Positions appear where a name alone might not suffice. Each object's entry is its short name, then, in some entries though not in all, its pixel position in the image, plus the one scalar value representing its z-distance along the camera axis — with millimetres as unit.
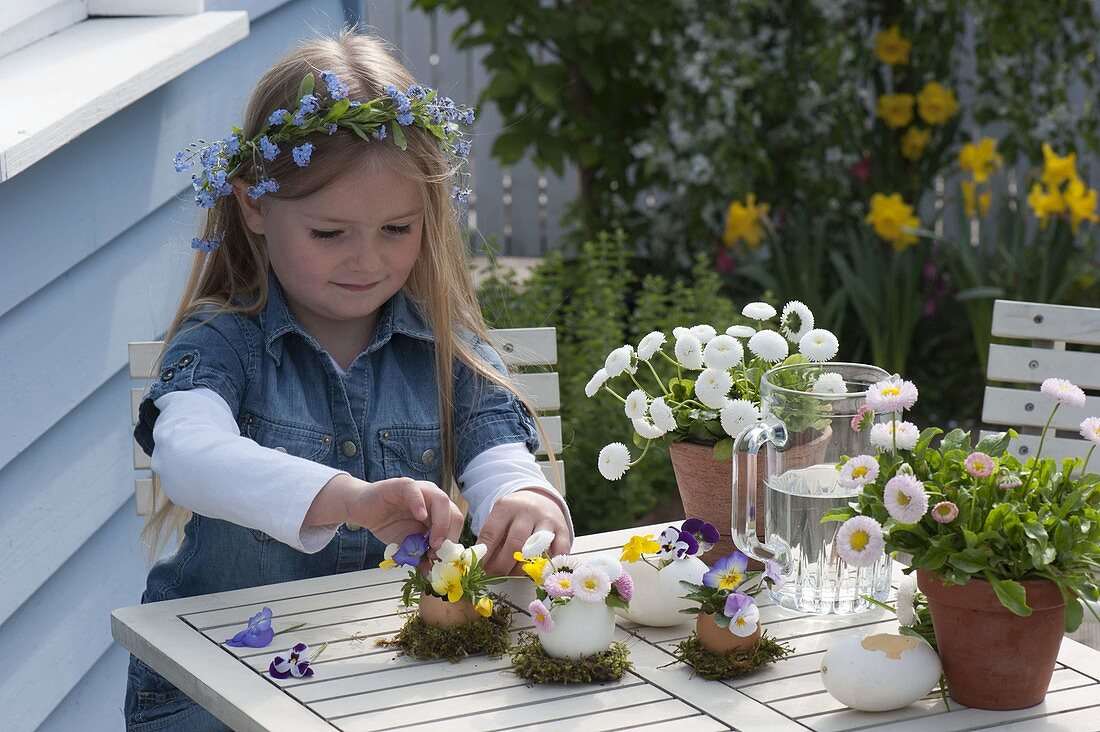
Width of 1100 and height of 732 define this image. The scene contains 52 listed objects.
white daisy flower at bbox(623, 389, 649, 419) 2010
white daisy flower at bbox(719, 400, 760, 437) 1974
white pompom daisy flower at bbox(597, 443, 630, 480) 1997
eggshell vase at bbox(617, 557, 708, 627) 1885
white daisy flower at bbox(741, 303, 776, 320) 2002
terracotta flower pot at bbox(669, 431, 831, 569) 2011
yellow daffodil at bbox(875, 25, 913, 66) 5011
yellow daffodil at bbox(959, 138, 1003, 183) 4760
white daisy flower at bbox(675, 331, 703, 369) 2015
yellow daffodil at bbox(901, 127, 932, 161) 5019
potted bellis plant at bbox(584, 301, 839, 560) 1988
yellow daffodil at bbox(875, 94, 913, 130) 4991
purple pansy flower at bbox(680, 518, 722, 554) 1926
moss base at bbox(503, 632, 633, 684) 1817
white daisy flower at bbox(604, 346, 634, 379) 2019
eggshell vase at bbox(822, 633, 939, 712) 1762
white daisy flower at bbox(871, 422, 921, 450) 1788
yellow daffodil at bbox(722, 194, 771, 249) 4748
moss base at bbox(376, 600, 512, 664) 1865
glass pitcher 1864
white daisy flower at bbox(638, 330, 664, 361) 2035
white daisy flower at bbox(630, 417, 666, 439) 2006
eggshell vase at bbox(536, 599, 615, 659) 1821
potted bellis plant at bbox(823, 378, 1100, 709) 1745
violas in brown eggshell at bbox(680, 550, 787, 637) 1820
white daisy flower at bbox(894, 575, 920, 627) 1841
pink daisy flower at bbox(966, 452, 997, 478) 1752
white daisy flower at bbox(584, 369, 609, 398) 2001
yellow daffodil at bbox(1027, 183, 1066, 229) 4540
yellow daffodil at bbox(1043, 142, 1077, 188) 4536
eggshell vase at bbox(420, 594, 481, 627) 1870
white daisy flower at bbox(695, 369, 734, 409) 1987
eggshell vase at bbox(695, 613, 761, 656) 1830
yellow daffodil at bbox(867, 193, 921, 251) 4725
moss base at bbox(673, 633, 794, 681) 1825
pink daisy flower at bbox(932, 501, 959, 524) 1749
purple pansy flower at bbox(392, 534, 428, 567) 1876
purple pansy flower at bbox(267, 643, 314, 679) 1829
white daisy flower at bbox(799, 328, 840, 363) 1974
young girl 2147
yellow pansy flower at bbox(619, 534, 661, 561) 1895
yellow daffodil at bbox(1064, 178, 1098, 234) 4520
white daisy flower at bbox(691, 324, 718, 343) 2033
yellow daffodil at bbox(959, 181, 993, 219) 4819
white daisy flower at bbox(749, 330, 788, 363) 1988
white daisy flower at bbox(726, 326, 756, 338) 1992
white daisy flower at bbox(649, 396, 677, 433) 1997
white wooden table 1764
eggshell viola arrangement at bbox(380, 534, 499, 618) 1862
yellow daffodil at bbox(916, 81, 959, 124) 4933
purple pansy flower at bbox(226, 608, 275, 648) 1878
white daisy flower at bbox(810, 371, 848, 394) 1918
